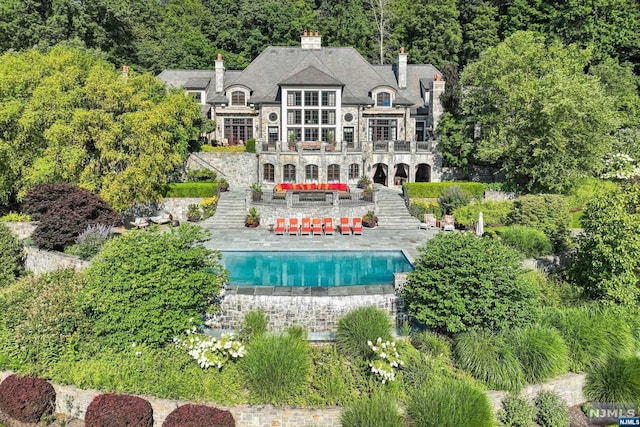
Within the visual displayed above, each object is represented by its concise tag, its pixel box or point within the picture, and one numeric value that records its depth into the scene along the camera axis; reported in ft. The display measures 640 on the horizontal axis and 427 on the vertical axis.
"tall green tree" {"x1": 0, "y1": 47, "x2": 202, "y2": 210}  79.61
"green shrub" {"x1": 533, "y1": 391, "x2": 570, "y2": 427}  39.24
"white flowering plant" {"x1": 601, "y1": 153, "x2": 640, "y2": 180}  84.35
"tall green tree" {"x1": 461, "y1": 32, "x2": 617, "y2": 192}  91.91
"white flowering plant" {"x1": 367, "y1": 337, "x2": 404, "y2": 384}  39.29
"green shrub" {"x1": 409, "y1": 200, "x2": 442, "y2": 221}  96.53
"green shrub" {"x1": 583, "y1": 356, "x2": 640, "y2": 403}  40.73
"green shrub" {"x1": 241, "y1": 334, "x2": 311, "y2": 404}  38.22
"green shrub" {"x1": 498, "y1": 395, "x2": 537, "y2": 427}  38.47
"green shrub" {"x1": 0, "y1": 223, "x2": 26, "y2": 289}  60.75
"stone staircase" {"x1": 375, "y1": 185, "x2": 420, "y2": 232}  93.04
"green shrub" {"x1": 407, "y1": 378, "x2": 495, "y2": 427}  34.50
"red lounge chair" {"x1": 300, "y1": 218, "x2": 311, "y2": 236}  87.13
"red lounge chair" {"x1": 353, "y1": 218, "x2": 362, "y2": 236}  86.74
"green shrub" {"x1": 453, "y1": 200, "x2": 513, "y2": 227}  88.79
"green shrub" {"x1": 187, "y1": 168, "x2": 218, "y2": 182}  111.86
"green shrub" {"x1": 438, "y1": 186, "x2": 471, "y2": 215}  95.86
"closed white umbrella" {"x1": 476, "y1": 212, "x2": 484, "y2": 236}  80.79
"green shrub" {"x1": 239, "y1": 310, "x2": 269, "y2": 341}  46.66
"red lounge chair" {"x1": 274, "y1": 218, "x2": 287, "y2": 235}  87.30
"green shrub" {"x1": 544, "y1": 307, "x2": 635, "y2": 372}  43.73
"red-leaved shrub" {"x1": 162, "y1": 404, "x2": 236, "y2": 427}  34.83
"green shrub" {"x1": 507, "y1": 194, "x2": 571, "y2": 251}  76.28
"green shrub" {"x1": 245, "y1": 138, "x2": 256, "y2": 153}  120.16
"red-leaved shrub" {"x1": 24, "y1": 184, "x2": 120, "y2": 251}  65.21
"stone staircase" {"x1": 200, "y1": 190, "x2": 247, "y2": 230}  92.43
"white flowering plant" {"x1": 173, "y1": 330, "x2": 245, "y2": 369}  40.74
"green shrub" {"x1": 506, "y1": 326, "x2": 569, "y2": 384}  41.45
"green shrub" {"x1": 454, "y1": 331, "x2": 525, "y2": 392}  40.42
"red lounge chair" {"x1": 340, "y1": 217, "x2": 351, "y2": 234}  86.59
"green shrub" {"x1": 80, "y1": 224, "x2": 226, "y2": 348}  43.24
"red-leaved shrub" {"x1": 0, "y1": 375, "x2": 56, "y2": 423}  37.88
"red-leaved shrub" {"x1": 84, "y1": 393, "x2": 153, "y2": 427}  35.73
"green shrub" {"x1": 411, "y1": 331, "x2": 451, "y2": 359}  43.90
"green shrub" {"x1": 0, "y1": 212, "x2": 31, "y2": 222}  75.72
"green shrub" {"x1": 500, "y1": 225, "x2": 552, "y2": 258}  67.36
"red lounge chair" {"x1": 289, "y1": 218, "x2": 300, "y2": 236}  86.17
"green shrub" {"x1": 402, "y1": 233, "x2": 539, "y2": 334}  44.42
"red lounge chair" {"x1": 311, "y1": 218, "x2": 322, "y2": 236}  87.20
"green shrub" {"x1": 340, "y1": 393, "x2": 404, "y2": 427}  34.37
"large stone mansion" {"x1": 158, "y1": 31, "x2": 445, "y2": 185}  116.88
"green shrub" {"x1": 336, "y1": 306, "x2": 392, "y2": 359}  44.21
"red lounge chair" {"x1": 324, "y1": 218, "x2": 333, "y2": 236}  86.53
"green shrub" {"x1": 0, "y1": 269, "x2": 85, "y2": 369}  42.22
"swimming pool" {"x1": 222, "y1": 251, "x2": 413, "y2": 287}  61.52
